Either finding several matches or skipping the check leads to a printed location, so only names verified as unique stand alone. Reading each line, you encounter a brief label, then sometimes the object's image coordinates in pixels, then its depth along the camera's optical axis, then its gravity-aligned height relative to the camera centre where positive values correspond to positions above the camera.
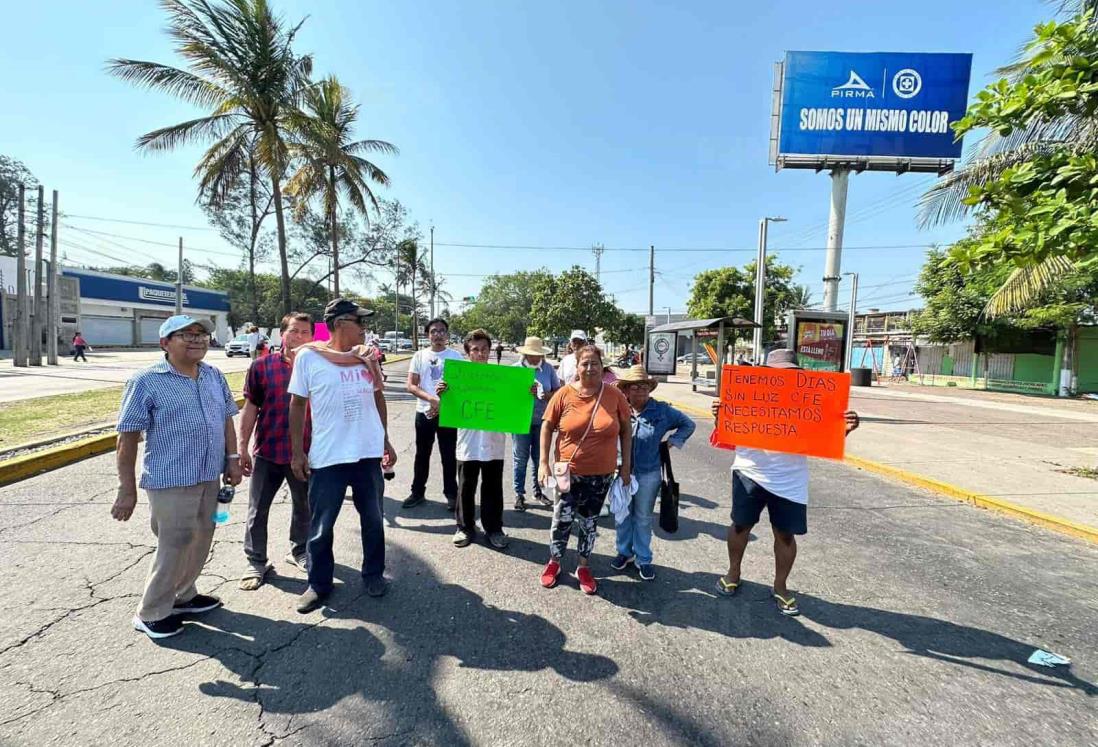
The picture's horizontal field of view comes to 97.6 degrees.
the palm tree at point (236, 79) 12.28 +6.66
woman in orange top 3.15 -0.64
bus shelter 14.56 +0.95
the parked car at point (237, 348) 31.23 -1.06
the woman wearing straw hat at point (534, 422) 5.08 -0.82
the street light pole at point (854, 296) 27.41 +3.85
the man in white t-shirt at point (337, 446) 2.90 -0.67
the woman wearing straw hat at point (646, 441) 3.40 -0.62
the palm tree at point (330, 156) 13.91 +5.77
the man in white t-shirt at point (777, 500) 3.02 -0.91
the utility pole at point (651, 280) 33.12 +5.23
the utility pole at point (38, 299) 18.33 +0.89
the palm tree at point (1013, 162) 8.36 +4.58
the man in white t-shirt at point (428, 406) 4.60 -0.64
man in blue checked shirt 2.50 -0.69
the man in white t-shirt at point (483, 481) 3.91 -1.13
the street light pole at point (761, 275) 16.11 +2.80
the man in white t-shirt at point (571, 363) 5.63 -0.19
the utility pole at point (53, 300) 19.31 +0.97
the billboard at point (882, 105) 15.38 +8.28
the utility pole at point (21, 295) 18.25 +1.00
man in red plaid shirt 3.33 -0.76
